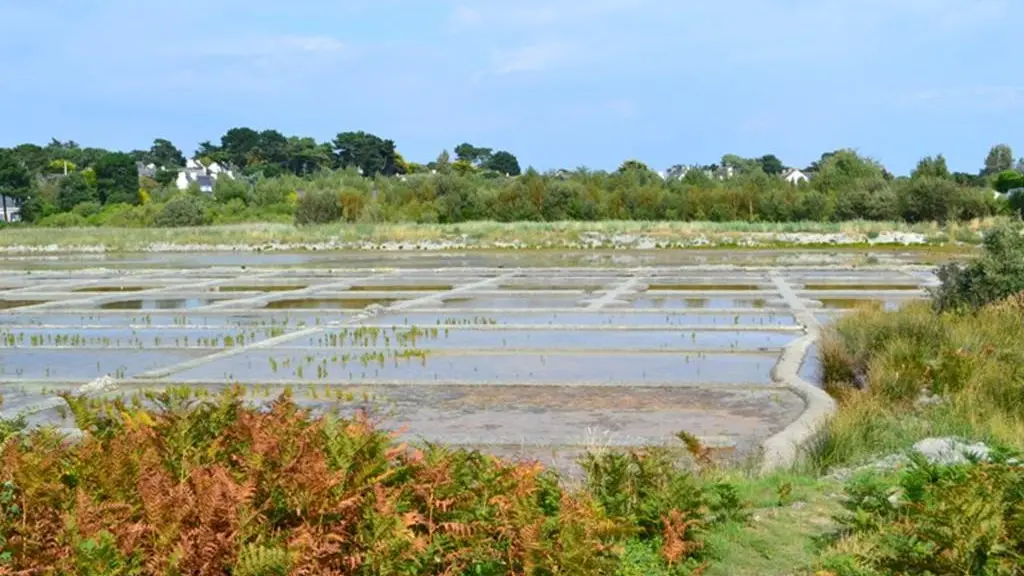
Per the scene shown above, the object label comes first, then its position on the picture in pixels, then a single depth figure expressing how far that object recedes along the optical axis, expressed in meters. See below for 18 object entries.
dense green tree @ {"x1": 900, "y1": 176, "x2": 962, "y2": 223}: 54.31
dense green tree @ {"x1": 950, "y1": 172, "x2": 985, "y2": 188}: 76.47
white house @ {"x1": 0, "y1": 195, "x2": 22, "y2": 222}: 90.56
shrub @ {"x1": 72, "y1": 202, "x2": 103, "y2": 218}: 79.94
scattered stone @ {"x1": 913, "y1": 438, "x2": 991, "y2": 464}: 6.69
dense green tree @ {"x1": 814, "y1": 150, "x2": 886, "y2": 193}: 62.59
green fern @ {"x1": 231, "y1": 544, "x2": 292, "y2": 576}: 4.11
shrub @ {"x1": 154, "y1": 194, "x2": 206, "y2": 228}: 69.69
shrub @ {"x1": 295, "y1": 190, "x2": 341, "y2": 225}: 65.12
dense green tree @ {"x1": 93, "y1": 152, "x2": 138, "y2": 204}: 87.69
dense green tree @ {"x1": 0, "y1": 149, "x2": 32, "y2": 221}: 85.19
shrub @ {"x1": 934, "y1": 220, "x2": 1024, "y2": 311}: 14.81
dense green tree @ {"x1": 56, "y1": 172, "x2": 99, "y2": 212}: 84.19
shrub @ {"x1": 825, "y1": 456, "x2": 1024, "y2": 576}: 4.61
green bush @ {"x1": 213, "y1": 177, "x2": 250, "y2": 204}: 79.38
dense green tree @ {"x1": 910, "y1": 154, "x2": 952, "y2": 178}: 62.41
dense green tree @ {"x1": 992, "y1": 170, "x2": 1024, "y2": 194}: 68.38
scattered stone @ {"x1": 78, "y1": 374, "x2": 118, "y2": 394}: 12.41
